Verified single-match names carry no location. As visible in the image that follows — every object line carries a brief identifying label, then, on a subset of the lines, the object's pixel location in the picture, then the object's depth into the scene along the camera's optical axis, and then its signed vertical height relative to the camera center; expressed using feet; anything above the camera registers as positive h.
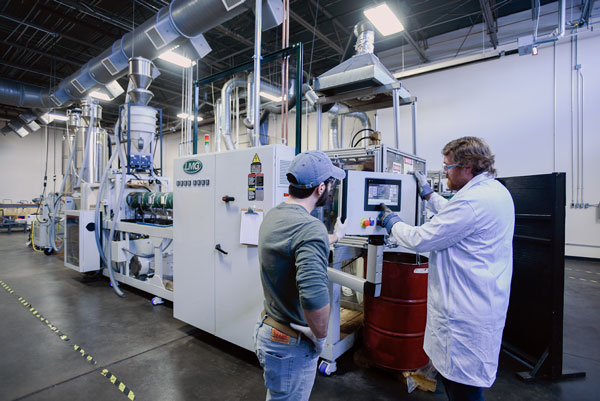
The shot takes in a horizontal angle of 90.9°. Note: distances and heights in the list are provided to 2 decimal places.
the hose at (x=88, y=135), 15.88 +3.49
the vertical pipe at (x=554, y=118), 17.15 +5.06
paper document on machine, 6.35 -0.53
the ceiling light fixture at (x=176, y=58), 14.35 +7.21
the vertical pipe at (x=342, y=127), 13.53 +3.57
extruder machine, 11.50 -0.49
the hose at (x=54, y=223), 16.80 -1.47
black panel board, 6.47 -1.59
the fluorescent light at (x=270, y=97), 19.16 +7.07
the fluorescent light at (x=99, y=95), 19.13 +6.87
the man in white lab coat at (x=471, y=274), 3.76 -0.92
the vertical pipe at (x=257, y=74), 6.79 +2.90
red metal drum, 6.24 -2.39
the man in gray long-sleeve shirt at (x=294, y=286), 2.79 -0.85
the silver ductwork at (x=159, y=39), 10.85 +7.03
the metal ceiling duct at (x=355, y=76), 7.25 +3.23
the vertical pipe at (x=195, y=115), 8.30 +2.41
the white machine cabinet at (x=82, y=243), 12.33 -1.86
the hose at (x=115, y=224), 11.37 -0.96
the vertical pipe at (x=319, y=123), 8.29 +2.27
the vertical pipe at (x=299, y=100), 6.35 +2.25
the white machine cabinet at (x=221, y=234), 6.32 -0.82
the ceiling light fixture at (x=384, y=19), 12.15 +7.96
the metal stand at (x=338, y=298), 5.83 -2.15
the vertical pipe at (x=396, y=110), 7.35 +2.34
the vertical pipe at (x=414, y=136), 8.21 +1.88
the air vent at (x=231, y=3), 10.14 +6.84
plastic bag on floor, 5.99 -3.61
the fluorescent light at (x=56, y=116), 24.14 +6.81
